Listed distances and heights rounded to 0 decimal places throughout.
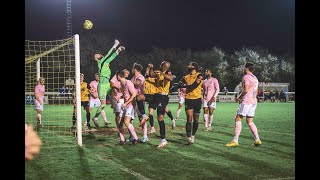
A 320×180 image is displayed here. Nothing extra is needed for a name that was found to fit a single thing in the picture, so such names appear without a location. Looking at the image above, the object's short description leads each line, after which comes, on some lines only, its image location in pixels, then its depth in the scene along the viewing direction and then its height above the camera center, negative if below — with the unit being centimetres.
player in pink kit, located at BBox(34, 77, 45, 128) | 1545 -32
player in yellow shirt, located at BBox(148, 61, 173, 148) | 1076 +5
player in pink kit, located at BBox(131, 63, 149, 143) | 1157 -10
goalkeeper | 1394 +61
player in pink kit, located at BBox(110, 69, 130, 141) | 1150 -30
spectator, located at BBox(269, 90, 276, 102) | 4453 -87
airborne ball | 1400 +232
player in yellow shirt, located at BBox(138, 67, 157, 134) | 1218 -11
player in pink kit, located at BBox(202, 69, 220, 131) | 1451 -24
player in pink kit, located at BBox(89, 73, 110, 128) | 1616 -29
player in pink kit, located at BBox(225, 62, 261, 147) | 1040 -25
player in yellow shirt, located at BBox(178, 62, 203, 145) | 1095 -18
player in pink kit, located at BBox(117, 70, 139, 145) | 1046 -43
